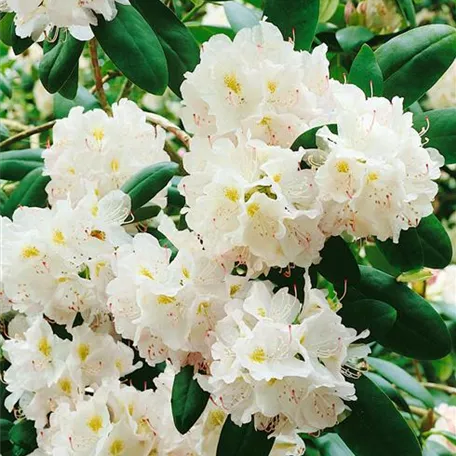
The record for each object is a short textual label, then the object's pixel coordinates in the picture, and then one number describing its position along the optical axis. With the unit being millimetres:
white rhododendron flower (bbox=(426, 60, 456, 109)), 1972
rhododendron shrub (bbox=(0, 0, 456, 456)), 884
